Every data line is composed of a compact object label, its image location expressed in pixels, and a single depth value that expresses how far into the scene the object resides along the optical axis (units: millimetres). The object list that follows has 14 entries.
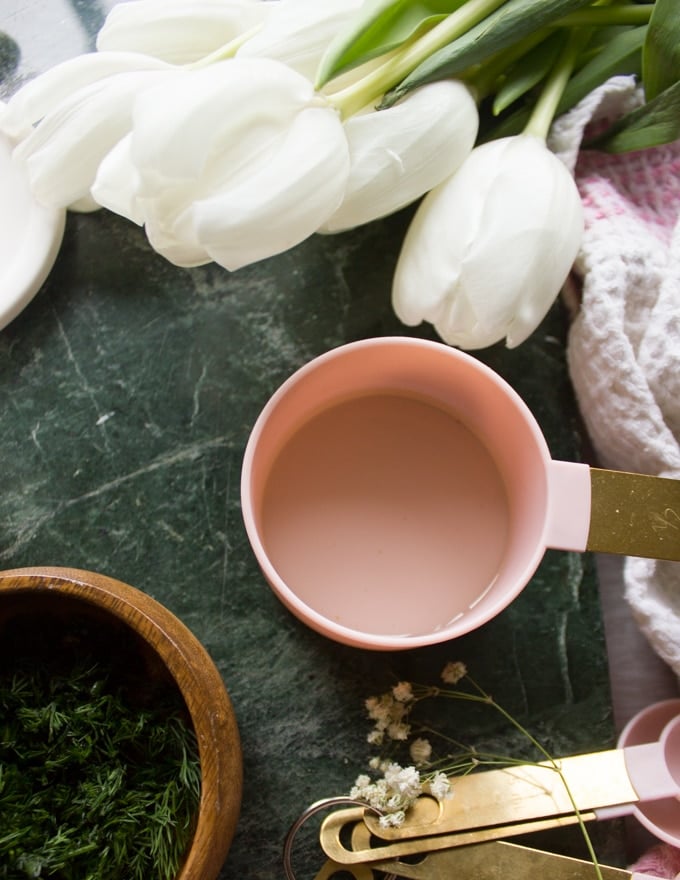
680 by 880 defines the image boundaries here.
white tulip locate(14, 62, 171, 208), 254
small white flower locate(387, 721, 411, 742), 273
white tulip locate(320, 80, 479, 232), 248
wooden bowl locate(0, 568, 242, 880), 222
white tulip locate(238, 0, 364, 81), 247
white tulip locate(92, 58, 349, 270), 227
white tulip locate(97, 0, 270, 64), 260
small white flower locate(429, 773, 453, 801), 260
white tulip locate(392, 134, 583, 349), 248
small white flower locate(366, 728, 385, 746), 275
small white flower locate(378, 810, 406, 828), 260
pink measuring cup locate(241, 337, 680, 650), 253
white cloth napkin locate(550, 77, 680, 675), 267
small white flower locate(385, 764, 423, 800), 257
